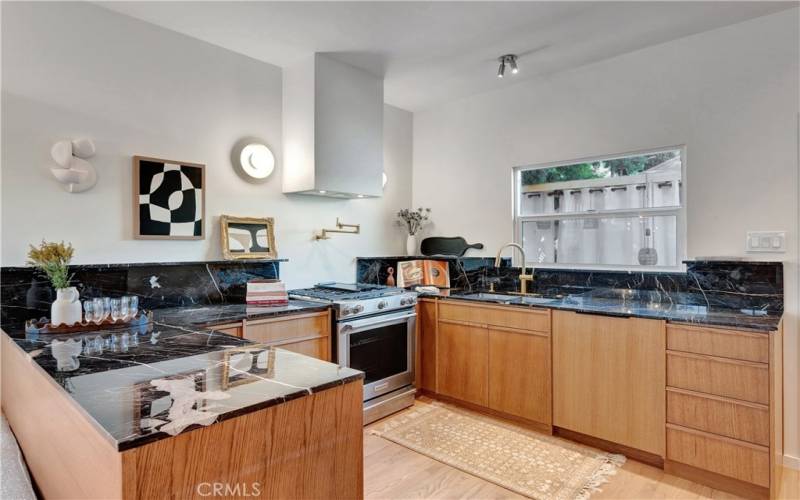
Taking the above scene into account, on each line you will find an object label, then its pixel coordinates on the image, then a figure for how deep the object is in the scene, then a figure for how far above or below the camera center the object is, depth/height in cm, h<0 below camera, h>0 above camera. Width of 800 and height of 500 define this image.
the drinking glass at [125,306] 214 -27
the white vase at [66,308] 196 -26
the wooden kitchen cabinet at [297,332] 248 -48
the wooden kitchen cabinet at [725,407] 206 -77
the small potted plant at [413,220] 415 +28
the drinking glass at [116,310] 211 -28
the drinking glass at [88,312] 203 -28
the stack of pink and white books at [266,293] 279 -27
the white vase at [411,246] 412 +3
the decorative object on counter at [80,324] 193 -34
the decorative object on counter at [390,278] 390 -25
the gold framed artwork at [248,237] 291 +9
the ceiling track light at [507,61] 306 +131
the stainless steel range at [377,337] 286 -60
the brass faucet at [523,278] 339 -22
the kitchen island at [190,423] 88 -39
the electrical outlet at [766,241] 249 +4
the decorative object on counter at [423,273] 376 -20
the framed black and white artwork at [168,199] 255 +31
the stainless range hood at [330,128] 306 +87
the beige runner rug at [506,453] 225 -117
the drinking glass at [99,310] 204 -28
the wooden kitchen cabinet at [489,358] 282 -74
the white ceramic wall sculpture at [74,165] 224 +44
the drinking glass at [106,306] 208 -27
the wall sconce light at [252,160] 300 +62
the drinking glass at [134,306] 218 -27
